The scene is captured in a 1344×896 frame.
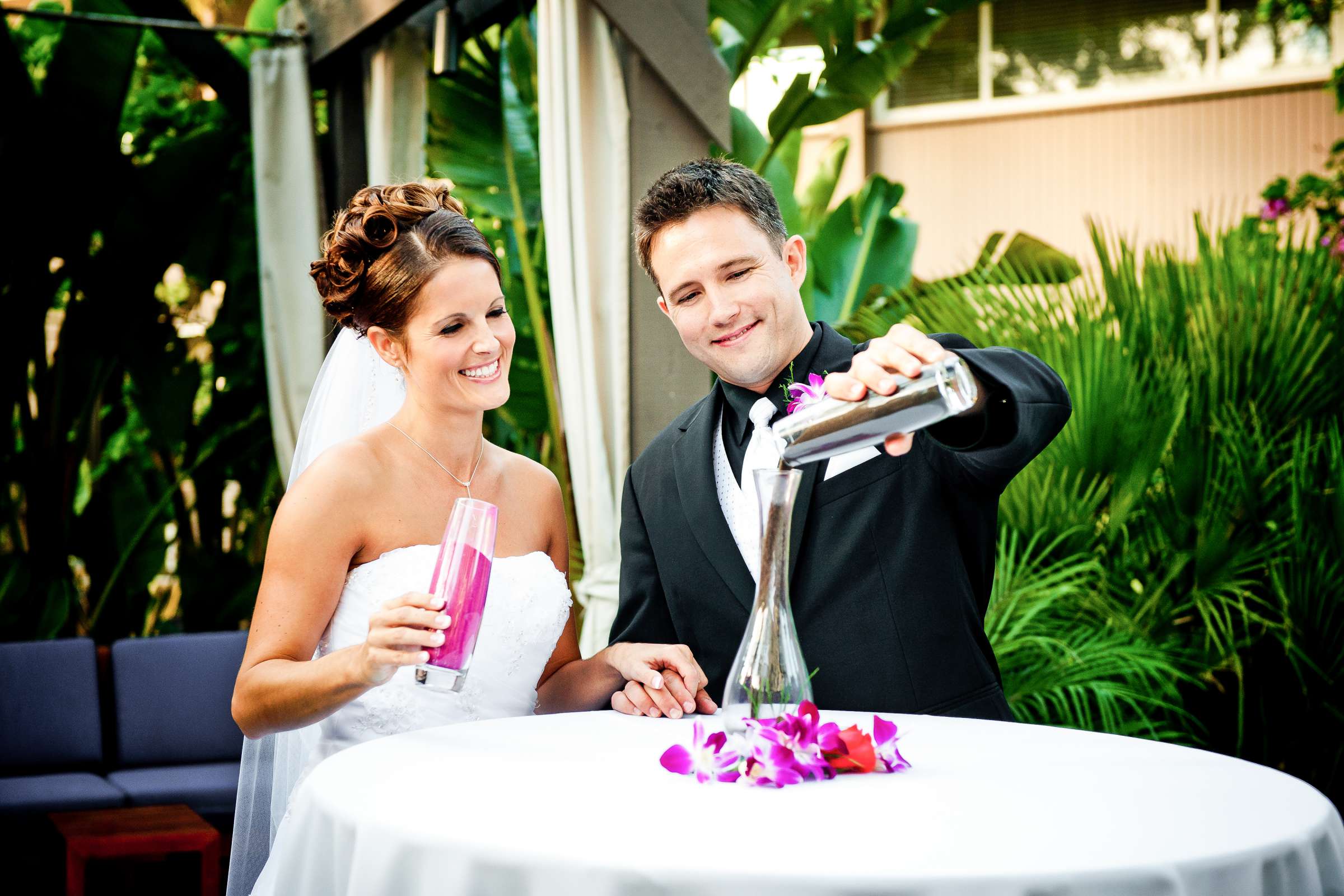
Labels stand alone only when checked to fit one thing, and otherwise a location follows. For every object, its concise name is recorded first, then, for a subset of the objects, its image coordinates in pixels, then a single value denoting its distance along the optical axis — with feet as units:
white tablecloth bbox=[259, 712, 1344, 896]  3.73
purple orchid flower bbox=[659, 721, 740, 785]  4.88
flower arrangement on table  4.82
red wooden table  11.92
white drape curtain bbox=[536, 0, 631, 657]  12.92
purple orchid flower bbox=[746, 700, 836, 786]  4.80
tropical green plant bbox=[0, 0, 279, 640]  17.49
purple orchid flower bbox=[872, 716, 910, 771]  5.06
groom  7.15
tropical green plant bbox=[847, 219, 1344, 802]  12.23
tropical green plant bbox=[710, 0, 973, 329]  15.40
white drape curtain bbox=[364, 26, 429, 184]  16.52
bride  7.15
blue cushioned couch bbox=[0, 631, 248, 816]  16.06
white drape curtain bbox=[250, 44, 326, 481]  17.03
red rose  4.95
